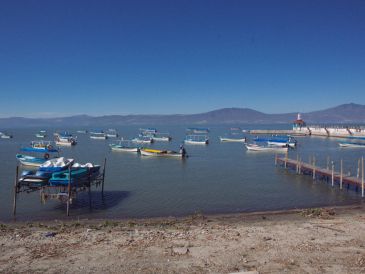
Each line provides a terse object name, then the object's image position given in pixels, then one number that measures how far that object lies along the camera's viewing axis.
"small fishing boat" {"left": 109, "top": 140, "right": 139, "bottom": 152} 69.59
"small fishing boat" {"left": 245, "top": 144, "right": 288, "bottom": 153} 71.01
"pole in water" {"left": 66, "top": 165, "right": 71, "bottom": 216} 22.84
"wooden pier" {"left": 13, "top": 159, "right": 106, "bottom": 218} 23.59
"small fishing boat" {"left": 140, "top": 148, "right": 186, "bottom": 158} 58.22
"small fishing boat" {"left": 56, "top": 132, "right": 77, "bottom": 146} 93.19
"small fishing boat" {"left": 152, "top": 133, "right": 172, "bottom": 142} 108.81
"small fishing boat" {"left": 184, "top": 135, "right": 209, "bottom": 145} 91.72
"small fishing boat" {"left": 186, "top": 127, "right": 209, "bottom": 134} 180.07
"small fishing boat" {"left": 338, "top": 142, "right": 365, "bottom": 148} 77.75
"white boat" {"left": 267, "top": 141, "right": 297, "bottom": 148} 77.34
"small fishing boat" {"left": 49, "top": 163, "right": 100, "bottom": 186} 24.47
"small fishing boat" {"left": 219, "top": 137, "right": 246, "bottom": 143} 100.50
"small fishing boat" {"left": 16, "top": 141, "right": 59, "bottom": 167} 50.03
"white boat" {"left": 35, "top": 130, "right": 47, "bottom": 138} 136.71
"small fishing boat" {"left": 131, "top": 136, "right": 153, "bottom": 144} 95.38
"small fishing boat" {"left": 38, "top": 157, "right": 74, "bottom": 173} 28.08
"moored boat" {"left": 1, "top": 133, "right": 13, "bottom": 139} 133.50
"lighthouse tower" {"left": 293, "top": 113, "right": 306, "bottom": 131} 142.85
